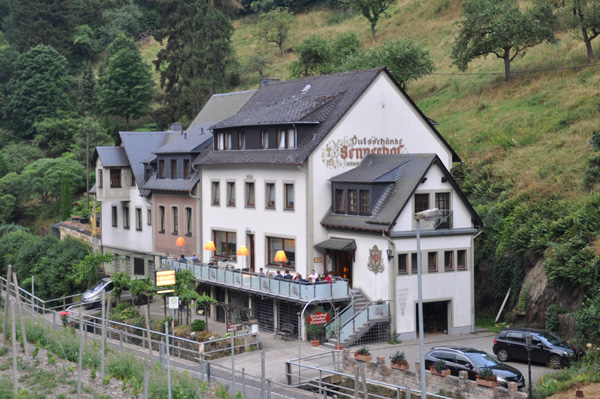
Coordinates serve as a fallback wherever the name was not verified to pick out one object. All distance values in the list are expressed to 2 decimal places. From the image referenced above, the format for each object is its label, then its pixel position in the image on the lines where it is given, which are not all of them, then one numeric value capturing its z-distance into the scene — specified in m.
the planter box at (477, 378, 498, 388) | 25.42
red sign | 34.47
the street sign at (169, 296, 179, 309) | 32.66
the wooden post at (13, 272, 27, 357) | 29.05
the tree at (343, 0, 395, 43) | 85.25
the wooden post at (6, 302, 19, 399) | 23.79
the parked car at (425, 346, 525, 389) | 27.81
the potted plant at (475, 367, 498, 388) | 25.45
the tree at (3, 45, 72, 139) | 95.38
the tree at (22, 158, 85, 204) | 77.31
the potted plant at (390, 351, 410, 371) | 28.64
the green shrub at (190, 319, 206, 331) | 38.69
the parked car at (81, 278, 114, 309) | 47.44
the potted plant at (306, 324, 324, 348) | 35.74
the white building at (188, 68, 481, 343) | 36.72
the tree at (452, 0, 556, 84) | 56.12
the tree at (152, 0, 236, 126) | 80.31
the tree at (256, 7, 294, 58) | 99.25
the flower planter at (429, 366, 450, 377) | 27.10
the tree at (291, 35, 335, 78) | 74.25
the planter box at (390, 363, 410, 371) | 28.56
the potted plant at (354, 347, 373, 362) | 29.98
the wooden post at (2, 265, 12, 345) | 29.79
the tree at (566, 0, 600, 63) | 55.06
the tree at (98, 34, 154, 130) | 91.75
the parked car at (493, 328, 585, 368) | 29.84
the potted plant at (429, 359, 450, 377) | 27.50
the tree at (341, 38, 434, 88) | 62.72
